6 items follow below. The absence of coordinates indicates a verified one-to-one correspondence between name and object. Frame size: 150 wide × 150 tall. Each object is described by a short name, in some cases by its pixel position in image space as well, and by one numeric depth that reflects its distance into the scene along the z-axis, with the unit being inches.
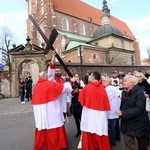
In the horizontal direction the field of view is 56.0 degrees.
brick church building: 1002.8
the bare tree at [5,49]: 1105.4
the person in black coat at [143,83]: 165.3
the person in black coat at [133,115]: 104.8
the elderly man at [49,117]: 131.5
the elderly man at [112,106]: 145.2
